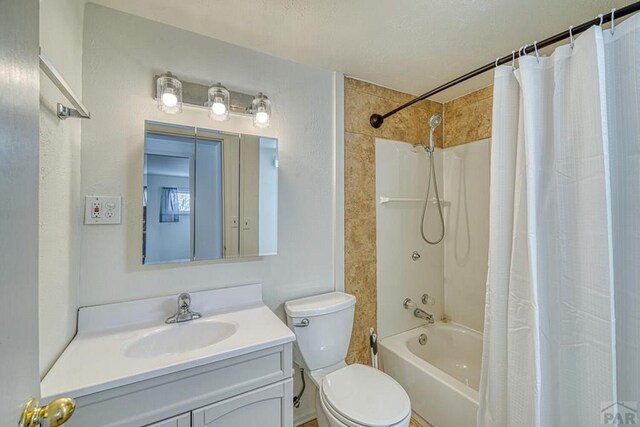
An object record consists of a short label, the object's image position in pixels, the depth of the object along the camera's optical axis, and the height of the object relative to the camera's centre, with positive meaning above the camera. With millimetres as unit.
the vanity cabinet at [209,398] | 821 -644
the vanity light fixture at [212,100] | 1261 +638
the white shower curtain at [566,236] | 892 -80
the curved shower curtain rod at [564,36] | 851 +684
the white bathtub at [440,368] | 1421 -1036
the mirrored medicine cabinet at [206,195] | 1262 +131
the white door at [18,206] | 403 +26
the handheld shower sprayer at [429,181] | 1937 +296
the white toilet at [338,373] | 1136 -861
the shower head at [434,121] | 1920 +719
